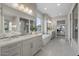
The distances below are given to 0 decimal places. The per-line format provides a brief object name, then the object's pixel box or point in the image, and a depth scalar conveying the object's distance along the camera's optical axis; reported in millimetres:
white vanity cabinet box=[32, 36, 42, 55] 2142
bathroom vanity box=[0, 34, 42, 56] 1133
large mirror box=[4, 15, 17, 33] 1575
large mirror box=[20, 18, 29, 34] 2112
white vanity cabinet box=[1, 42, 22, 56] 1122
